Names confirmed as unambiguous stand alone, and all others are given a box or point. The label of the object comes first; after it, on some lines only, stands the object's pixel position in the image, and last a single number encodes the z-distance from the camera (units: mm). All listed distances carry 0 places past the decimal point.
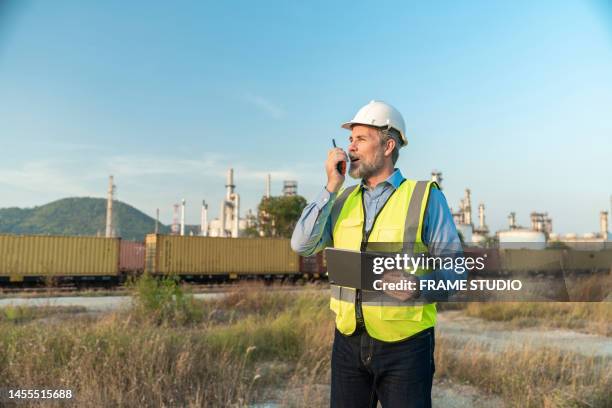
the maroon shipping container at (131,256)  26000
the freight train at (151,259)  21969
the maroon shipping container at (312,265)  28500
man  2121
